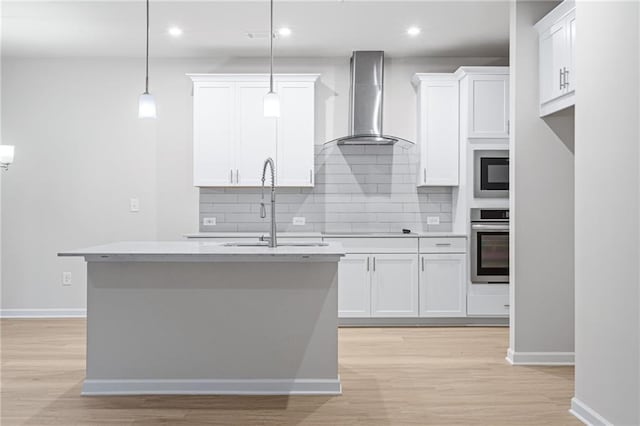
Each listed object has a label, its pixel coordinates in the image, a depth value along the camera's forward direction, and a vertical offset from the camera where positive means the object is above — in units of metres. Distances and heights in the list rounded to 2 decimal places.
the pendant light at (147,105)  3.47 +0.66
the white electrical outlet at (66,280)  5.90 -0.68
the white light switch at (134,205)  5.91 +0.10
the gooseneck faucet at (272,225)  3.51 -0.06
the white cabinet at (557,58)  3.71 +1.07
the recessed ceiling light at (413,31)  5.03 +1.64
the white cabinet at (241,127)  5.56 +0.85
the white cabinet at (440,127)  5.61 +0.87
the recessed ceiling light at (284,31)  5.02 +1.62
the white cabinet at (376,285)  5.35 -0.65
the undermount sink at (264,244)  3.74 -0.19
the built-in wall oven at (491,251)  5.37 -0.33
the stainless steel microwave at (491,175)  5.41 +0.39
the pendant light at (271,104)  3.58 +0.69
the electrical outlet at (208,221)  5.91 -0.07
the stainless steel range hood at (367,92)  5.65 +1.21
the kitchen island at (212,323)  3.37 -0.64
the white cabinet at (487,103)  5.39 +1.06
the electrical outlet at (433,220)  5.91 -0.05
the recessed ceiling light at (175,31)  5.00 +1.61
